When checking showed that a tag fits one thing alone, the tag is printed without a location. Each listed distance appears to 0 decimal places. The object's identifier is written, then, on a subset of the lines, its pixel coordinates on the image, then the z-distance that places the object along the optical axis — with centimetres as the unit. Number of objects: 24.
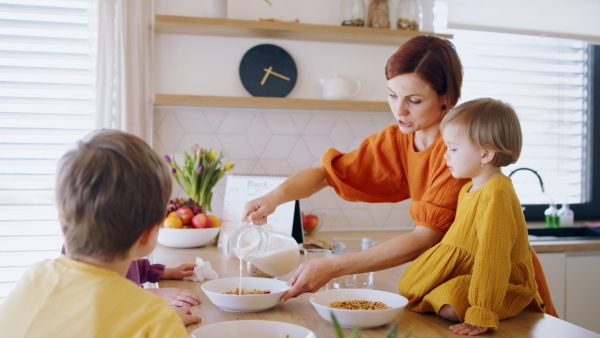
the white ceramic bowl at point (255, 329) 112
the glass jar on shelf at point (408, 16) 312
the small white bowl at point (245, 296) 131
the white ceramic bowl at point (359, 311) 120
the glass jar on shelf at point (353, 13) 308
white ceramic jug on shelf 303
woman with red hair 150
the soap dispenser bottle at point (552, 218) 334
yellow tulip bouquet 273
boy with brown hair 84
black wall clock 306
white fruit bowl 245
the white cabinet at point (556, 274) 281
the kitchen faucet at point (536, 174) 337
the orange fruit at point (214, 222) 256
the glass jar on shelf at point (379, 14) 309
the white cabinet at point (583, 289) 288
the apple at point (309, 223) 291
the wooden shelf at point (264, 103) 284
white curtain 266
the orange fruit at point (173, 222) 247
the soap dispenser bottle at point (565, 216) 337
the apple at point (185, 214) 251
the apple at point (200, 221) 249
